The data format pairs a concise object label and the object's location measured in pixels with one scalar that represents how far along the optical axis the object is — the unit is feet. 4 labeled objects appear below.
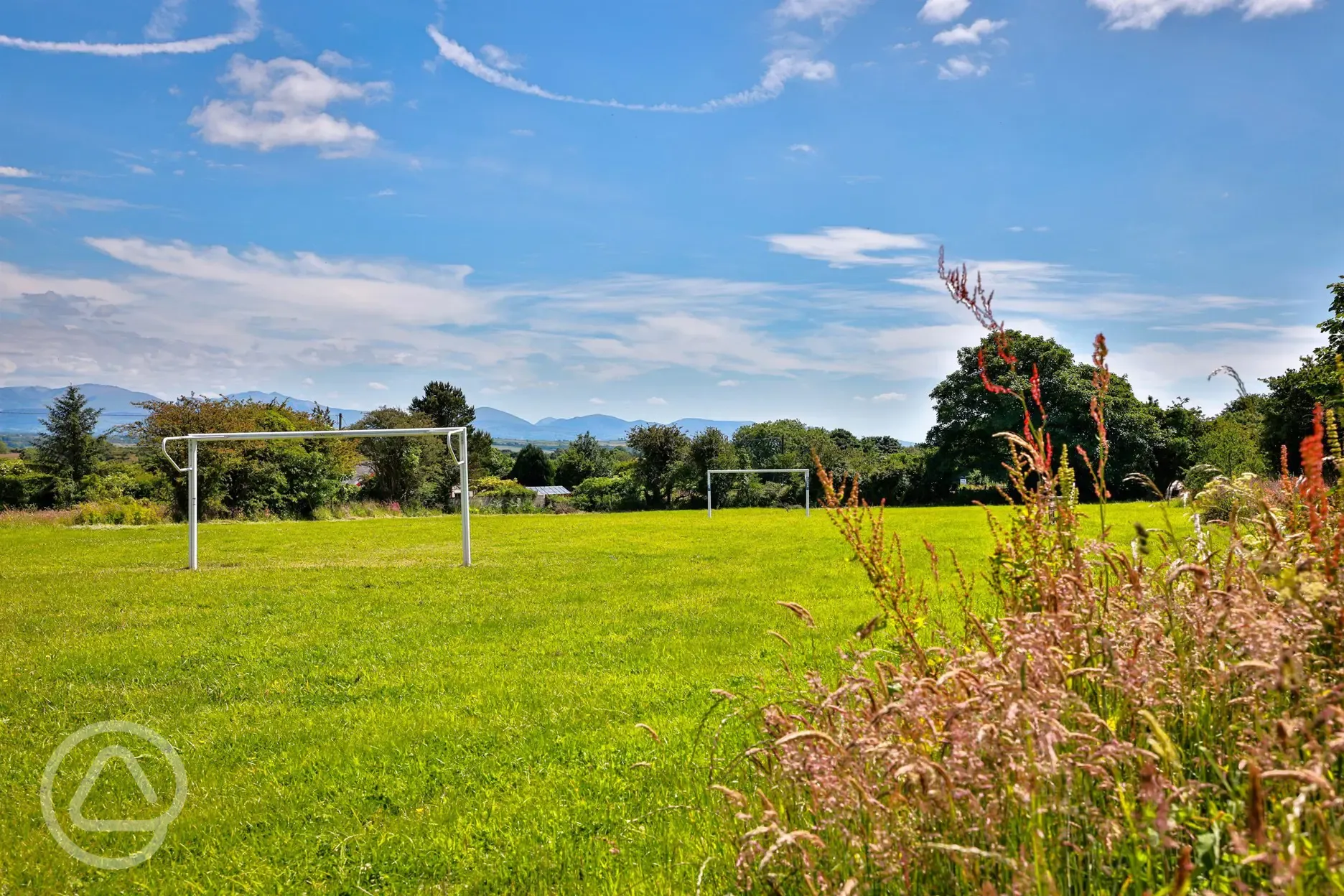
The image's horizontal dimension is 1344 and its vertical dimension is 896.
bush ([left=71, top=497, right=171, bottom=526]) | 76.79
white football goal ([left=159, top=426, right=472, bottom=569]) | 41.60
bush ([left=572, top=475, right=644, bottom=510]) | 120.37
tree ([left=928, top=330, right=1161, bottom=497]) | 114.11
